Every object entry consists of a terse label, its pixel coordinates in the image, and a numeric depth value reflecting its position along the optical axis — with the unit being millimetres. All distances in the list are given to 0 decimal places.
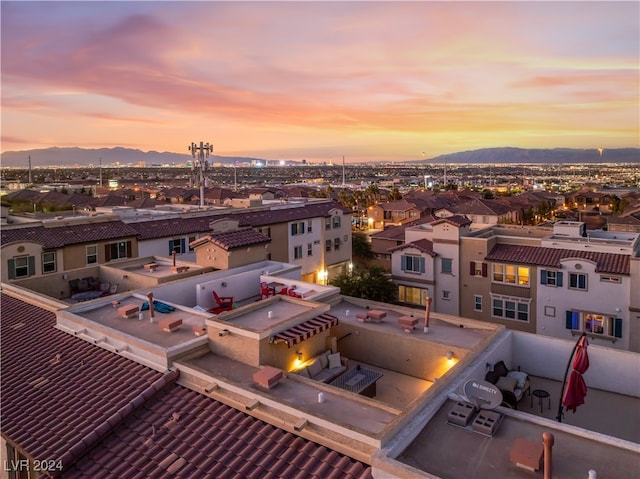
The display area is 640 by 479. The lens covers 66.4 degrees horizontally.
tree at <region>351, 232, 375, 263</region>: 59125
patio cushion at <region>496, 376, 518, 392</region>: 12938
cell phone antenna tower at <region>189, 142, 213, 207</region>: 50062
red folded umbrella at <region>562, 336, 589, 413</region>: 10344
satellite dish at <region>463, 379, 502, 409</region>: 10117
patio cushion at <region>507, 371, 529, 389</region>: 13534
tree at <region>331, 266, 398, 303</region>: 35406
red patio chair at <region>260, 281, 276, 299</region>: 21672
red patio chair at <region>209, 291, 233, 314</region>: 20312
